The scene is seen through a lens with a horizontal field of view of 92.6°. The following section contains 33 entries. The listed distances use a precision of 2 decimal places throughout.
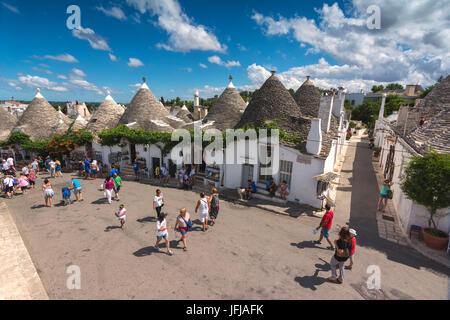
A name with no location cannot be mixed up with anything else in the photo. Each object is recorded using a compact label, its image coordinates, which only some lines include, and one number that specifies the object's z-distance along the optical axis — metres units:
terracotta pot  7.21
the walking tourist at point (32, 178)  13.60
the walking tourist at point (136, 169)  15.40
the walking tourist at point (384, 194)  10.03
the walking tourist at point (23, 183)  12.77
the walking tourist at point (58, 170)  16.25
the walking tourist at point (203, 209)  8.03
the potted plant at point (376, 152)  20.62
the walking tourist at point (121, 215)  8.23
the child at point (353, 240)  5.66
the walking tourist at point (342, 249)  5.43
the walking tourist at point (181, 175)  13.55
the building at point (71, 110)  42.23
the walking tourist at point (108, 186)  10.89
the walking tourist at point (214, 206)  8.53
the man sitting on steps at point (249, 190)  11.91
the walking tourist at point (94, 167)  15.49
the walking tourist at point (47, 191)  10.48
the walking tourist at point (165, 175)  14.43
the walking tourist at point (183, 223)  6.88
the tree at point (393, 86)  84.99
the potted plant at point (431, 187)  6.87
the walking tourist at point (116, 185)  11.38
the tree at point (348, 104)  66.74
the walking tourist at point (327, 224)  7.05
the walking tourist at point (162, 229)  6.74
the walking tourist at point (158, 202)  8.70
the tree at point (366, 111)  50.31
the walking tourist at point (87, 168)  15.49
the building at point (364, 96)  70.56
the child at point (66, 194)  10.66
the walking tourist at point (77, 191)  10.98
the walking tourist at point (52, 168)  15.96
